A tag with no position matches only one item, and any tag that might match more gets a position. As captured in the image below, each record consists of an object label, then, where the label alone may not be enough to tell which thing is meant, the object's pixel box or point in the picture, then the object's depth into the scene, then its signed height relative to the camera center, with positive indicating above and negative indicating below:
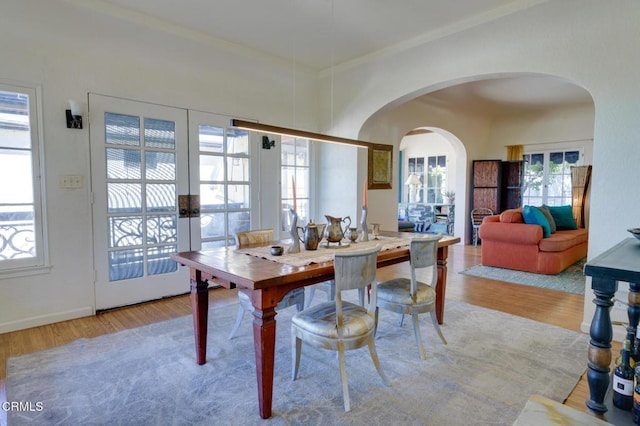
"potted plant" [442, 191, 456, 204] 9.13 -0.06
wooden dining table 1.82 -0.49
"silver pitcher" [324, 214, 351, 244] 2.73 -0.29
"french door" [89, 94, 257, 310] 3.36 +0.02
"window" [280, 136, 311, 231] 4.73 +0.27
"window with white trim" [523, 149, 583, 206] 7.09 +0.40
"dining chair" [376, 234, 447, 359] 2.49 -0.72
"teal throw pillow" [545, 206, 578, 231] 5.93 -0.36
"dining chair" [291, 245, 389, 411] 1.94 -0.74
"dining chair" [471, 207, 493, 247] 7.22 -0.45
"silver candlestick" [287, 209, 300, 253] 2.43 -0.28
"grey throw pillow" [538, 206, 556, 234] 5.49 -0.35
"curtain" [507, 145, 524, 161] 7.58 +0.93
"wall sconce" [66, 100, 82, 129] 3.08 +0.67
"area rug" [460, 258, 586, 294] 4.29 -1.09
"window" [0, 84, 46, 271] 2.86 +0.09
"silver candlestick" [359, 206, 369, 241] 2.98 -0.29
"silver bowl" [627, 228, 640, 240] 2.03 -0.21
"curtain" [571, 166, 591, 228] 6.71 +0.13
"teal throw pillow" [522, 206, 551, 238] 5.03 -0.33
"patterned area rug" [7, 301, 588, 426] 1.87 -1.15
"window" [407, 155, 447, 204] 9.50 +0.48
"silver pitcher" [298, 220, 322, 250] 2.58 -0.32
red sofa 4.85 -0.72
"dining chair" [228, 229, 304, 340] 2.58 -0.75
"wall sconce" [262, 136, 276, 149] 4.43 +0.63
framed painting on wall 5.09 +0.40
